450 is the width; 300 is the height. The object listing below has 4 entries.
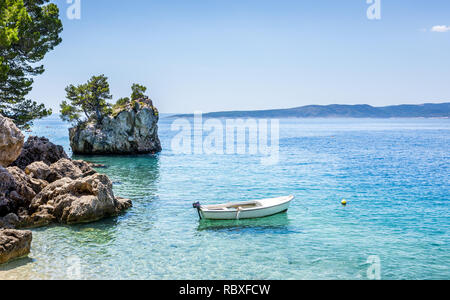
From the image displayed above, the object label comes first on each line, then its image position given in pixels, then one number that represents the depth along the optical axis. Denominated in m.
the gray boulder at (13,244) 15.36
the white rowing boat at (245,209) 22.42
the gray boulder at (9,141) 18.89
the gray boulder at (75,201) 21.44
